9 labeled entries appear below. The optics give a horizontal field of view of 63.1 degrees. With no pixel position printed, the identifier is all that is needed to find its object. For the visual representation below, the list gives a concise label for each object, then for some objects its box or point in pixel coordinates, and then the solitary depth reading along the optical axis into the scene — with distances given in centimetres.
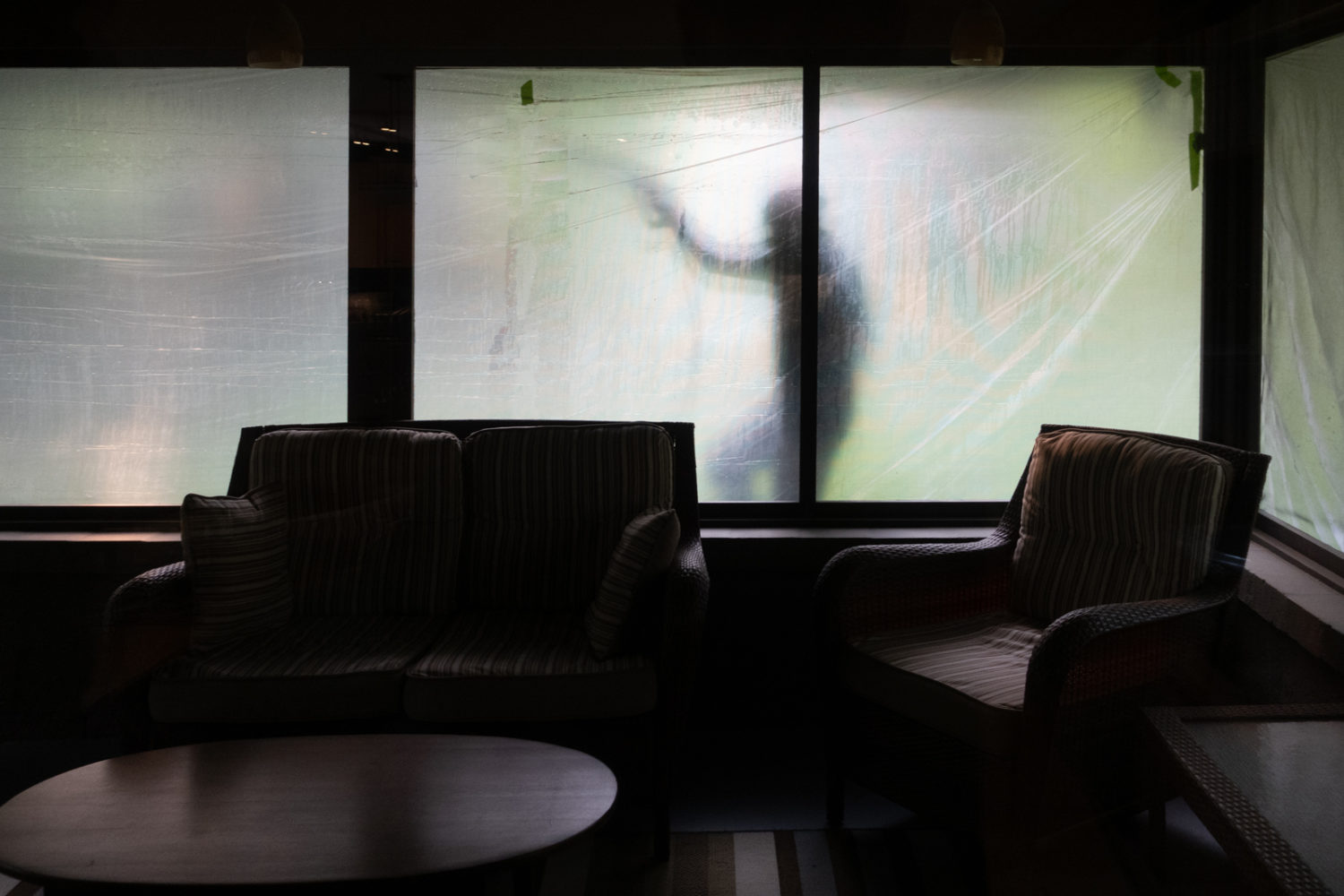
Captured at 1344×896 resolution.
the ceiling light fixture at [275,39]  292
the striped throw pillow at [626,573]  248
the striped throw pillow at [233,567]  258
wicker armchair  218
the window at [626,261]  323
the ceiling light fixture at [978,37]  302
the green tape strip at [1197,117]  316
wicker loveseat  242
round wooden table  162
